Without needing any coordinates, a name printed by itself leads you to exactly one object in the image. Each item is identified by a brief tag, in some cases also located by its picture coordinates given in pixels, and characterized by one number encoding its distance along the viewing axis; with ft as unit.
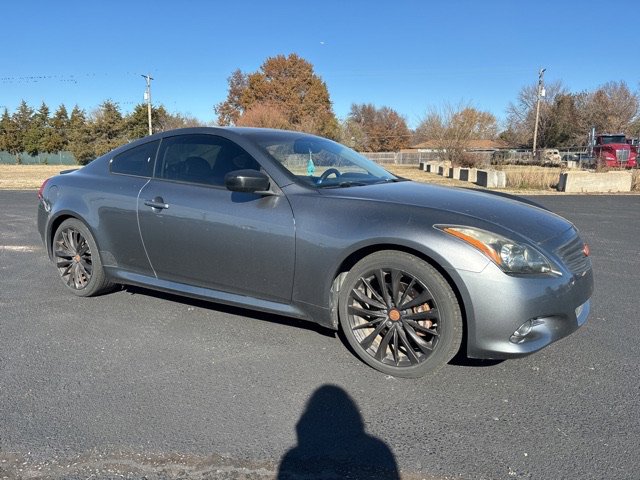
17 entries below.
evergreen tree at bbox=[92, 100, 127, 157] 169.58
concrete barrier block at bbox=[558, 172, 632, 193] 56.13
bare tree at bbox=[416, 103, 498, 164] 99.40
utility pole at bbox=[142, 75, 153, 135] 141.18
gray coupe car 9.58
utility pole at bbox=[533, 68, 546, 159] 136.77
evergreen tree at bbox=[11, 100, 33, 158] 217.97
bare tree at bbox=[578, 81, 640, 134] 174.29
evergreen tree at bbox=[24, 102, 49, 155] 212.02
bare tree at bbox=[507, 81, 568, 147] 189.98
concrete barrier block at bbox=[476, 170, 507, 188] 61.82
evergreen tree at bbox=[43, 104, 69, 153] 210.38
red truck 92.64
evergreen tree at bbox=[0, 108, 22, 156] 216.13
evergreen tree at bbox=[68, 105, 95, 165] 171.56
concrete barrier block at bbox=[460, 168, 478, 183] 70.28
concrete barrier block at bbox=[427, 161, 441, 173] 105.14
